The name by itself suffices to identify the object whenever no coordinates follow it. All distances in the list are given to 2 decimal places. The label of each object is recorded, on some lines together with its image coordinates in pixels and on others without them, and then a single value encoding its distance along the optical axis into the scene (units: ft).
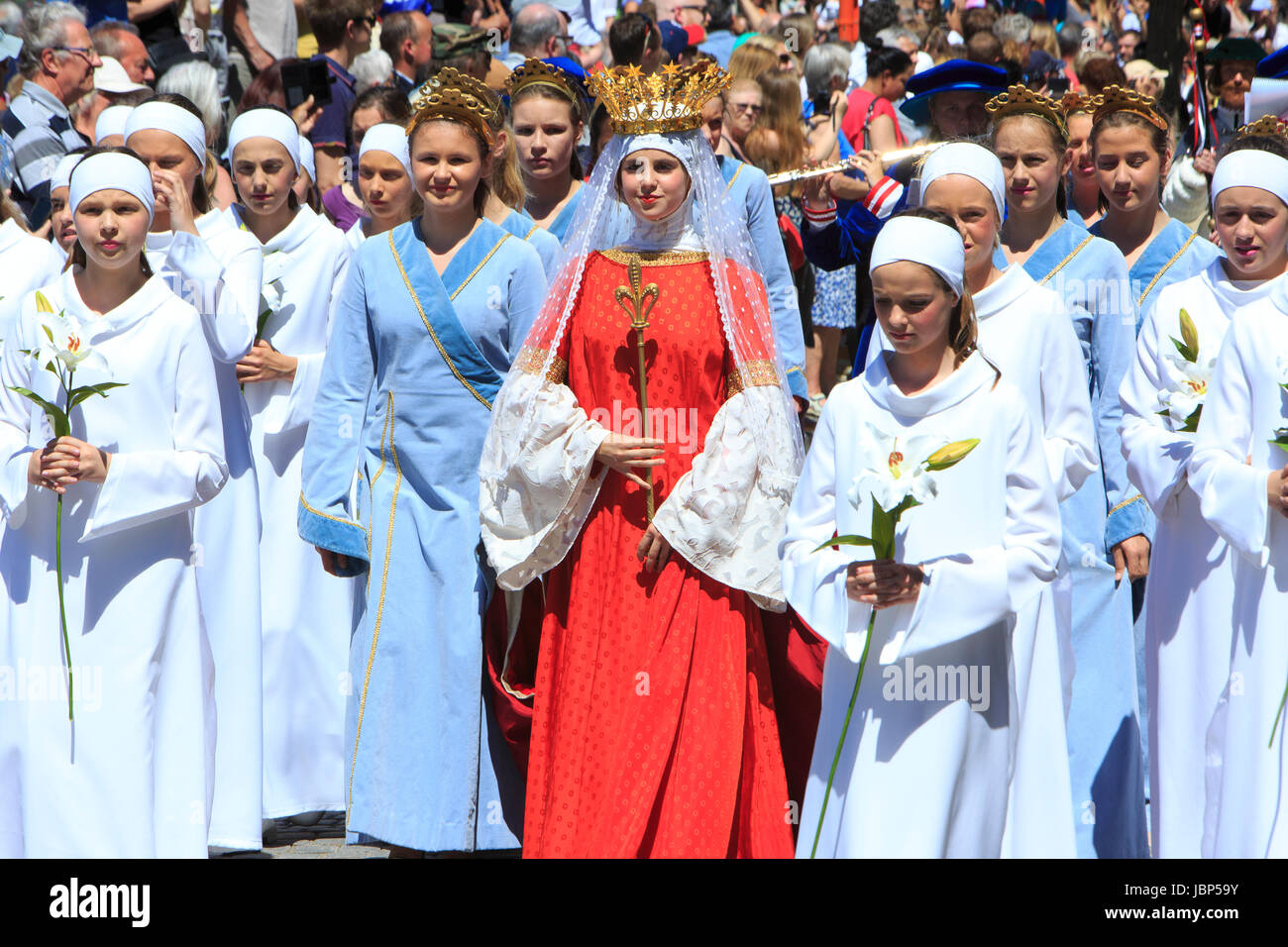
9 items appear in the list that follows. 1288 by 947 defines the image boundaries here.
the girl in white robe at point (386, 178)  43.42
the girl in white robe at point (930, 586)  26.81
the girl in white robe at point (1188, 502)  32.76
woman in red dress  32.89
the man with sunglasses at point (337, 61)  59.41
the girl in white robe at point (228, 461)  38.68
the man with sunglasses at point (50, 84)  52.60
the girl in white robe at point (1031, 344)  30.19
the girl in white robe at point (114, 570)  32.58
